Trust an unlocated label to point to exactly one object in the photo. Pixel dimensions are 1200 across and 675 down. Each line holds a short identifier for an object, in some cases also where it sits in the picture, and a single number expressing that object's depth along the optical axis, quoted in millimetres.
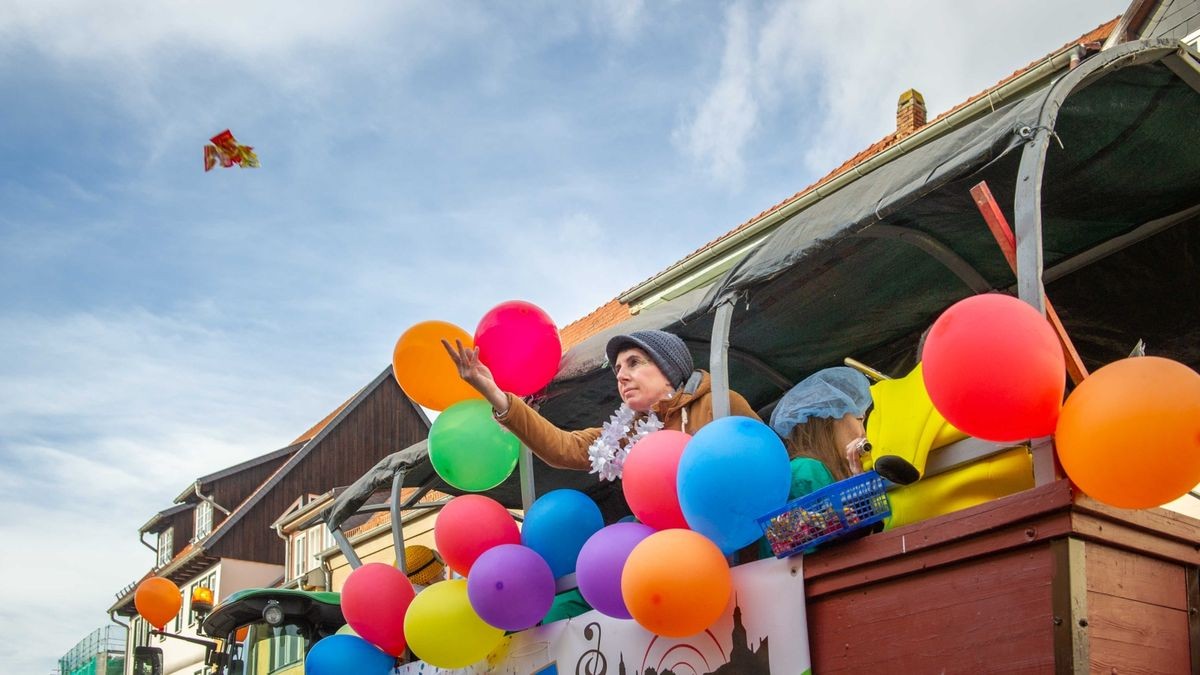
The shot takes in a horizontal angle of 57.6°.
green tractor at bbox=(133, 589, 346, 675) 7238
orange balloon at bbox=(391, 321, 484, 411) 5406
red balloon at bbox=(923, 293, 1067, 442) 2797
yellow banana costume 3244
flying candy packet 8242
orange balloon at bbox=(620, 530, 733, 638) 3535
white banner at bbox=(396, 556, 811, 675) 3566
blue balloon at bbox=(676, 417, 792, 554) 3502
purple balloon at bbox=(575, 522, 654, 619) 3996
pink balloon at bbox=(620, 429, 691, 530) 3920
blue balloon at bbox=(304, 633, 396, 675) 5609
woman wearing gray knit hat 4629
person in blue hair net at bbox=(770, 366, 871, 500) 3941
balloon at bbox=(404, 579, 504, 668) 4898
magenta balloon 5043
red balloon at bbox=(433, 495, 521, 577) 4984
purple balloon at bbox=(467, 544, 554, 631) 4523
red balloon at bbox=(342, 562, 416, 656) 5461
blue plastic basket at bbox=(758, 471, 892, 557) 3270
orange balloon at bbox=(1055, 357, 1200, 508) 2623
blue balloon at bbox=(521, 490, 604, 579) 4750
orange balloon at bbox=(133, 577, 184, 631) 11469
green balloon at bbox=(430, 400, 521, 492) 5113
